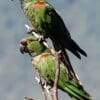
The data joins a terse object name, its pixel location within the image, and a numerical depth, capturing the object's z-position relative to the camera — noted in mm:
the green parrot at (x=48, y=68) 7539
